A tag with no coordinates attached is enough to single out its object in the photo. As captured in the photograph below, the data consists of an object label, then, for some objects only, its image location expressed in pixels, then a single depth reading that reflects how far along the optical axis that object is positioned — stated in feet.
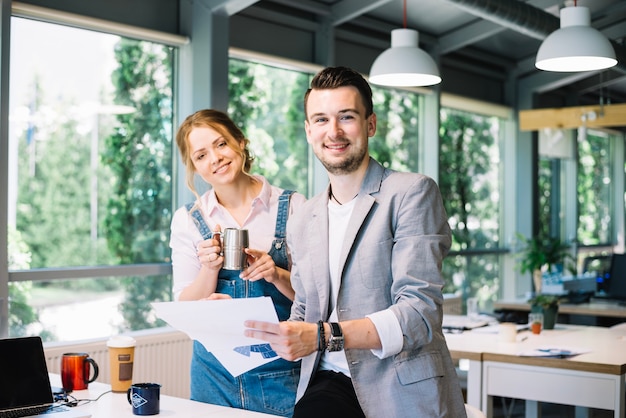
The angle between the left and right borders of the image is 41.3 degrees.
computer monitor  23.99
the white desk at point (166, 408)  9.02
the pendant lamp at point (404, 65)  16.93
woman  9.72
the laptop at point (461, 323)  16.93
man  7.24
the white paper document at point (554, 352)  13.96
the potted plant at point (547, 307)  17.69
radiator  16.72
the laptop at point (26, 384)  8.83
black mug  8.99
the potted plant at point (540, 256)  26.99
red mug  10.38
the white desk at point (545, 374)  13.21
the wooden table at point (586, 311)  22.16
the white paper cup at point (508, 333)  15.62
